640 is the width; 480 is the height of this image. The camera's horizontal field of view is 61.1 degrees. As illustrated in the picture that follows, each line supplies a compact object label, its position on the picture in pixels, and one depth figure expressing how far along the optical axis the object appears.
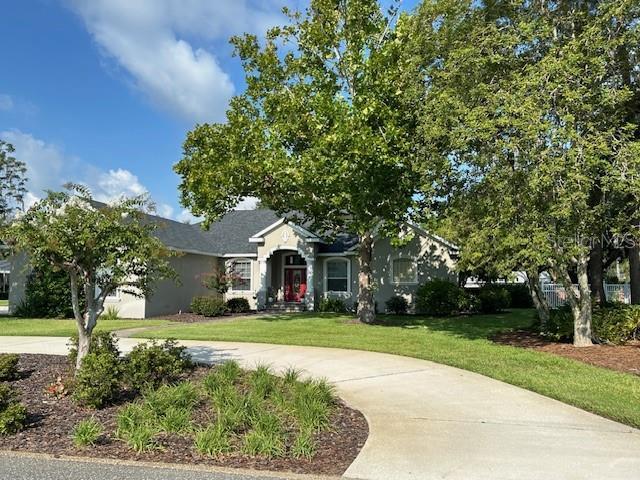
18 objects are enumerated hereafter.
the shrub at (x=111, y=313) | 23.01
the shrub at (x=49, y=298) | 23.52
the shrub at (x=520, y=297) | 31.17
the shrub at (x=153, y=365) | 7.84
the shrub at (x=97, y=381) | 7.02
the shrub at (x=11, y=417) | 6.06
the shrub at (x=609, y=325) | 13.38
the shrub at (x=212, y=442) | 5.44
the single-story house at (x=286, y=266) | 25.58
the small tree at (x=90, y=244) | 7.75
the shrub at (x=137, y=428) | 5.57
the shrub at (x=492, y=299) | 26.16
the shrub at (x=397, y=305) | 25.48
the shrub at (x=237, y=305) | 26.72
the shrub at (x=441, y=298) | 23.95
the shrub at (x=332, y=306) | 26.16
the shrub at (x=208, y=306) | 24.05
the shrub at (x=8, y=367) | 8.66
